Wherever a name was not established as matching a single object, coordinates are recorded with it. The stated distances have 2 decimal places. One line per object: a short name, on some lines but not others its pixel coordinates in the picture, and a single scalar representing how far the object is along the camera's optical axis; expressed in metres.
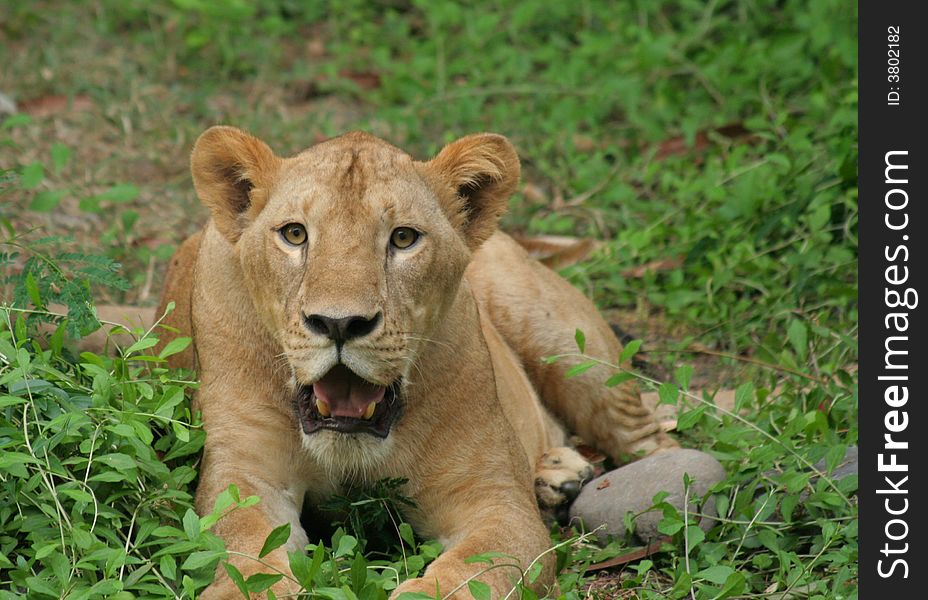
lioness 7.11
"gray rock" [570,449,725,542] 8.61
